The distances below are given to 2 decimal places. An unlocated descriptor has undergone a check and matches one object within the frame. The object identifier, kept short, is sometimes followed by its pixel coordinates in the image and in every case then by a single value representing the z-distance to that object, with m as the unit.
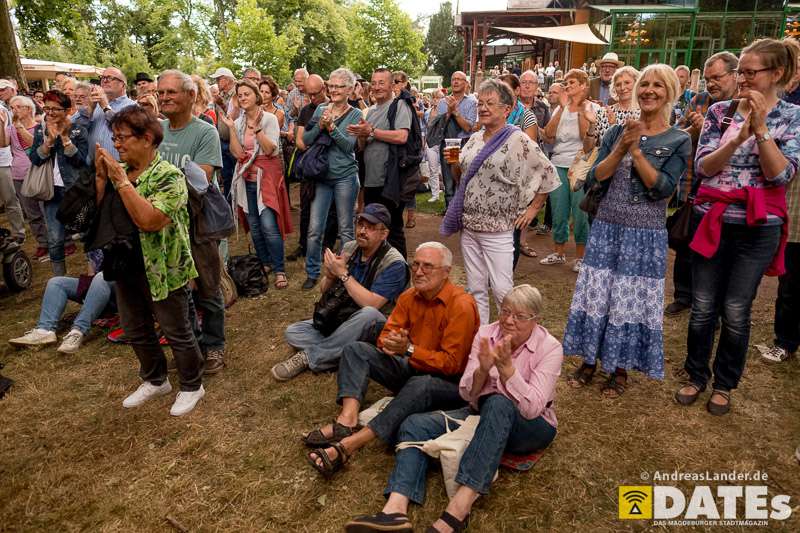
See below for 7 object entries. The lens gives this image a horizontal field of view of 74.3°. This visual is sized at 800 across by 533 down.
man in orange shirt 2.94
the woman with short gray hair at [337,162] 5.20
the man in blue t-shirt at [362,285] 3.76
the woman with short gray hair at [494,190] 3.62
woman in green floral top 3.04
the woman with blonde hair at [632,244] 3.13
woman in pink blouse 2.48
